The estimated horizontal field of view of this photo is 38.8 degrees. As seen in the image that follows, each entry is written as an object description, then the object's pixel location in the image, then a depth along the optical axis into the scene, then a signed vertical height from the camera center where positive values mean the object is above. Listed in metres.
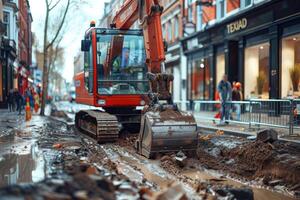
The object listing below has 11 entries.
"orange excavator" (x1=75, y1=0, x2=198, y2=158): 9.93 +0.60
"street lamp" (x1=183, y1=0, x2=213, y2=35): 28.92 +4.67
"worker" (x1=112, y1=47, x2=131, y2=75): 13.27 +1.03
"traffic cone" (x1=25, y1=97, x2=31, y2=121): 20.45 -0.83
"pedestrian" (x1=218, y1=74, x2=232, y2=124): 16.18 +0.01
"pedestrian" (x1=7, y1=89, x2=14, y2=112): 28.06 -0.28
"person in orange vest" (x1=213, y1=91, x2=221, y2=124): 17.20 -0.74
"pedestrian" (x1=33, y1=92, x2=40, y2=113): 31.54 -0.45
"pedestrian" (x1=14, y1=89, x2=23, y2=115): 26.16 -0.14
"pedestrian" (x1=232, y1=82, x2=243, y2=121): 18.98 +0.10
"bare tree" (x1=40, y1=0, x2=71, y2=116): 26.44 +2.79
